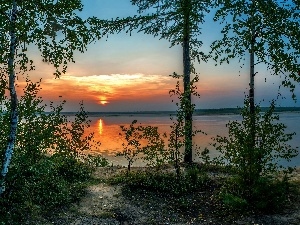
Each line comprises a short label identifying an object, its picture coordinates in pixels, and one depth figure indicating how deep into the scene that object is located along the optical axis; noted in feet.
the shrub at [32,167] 33.60
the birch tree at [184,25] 61.16
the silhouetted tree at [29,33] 31.96
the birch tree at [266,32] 46.16
